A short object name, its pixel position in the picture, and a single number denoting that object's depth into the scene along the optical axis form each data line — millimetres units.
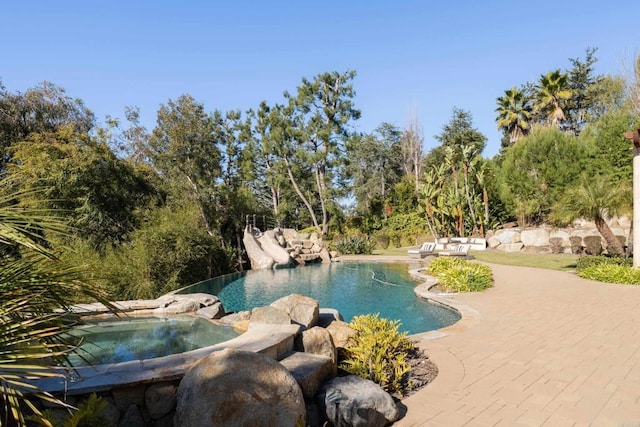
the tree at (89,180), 12836
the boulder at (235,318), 6986
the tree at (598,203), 11366
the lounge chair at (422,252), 17281
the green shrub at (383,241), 25391
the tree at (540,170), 19453
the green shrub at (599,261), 11120
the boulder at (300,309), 5406
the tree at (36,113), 18938
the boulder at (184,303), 7832
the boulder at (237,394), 2832
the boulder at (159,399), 3348
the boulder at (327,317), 5883
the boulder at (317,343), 4602
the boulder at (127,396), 3285
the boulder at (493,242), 19547
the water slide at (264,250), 17719
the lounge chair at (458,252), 15670
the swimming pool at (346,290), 8327
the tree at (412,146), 35188
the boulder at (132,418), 3223
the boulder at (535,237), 18234
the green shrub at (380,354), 4254
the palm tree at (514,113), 25453
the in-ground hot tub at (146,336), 5578
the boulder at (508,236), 19031
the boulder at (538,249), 17766
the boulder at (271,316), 5062
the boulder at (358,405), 3293
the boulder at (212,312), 7426
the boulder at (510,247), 18703
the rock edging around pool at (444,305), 6102
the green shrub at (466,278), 9656
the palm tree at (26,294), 1754
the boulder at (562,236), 17359
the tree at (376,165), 33531
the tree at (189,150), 16812
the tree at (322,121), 24609
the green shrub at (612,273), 9664
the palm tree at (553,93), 23875
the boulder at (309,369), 3680
